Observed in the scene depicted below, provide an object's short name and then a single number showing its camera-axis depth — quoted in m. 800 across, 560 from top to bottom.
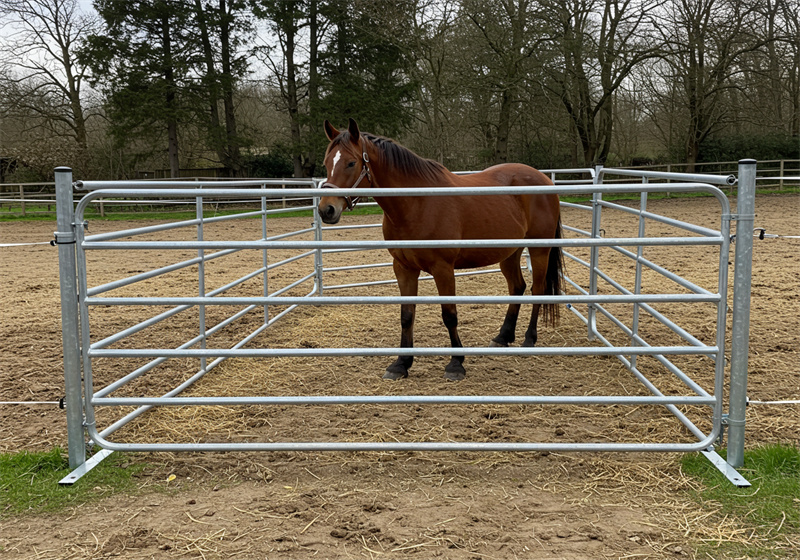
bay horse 3.86
